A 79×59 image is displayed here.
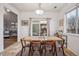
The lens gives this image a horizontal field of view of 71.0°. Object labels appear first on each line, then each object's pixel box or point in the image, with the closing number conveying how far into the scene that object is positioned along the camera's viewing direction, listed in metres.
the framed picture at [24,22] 4.11
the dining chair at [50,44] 1.75
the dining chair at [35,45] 1.78
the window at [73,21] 2.23
